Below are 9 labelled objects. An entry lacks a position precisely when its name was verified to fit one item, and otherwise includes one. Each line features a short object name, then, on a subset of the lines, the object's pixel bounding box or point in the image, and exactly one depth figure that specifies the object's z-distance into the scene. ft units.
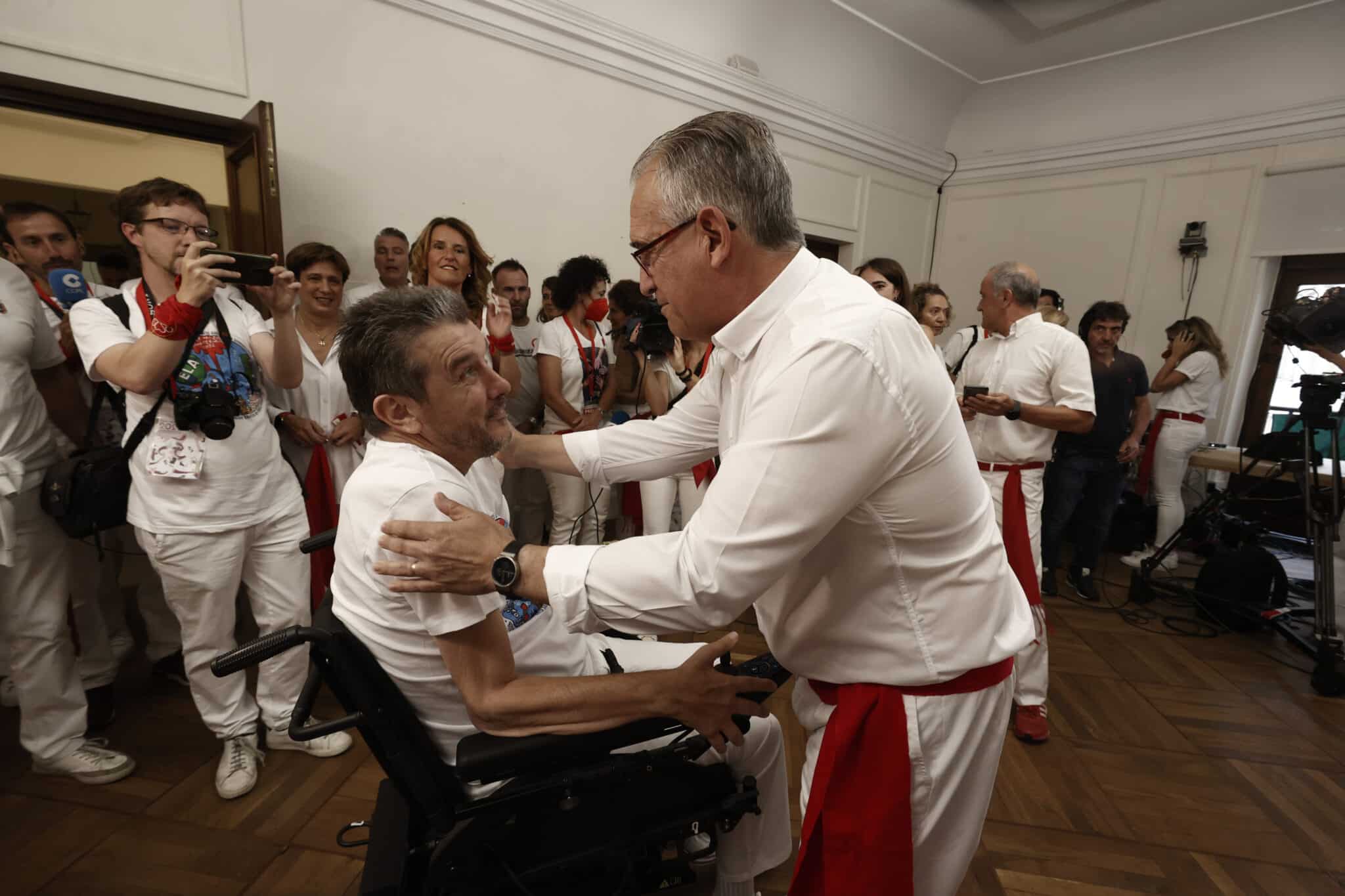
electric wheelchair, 3.08
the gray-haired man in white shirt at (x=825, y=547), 2.64
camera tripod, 8.70
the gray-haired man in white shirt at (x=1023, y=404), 7.66
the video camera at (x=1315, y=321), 8.91
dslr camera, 5.47
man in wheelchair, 3.21
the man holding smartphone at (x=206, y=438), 5.24
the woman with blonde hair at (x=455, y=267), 8.09
